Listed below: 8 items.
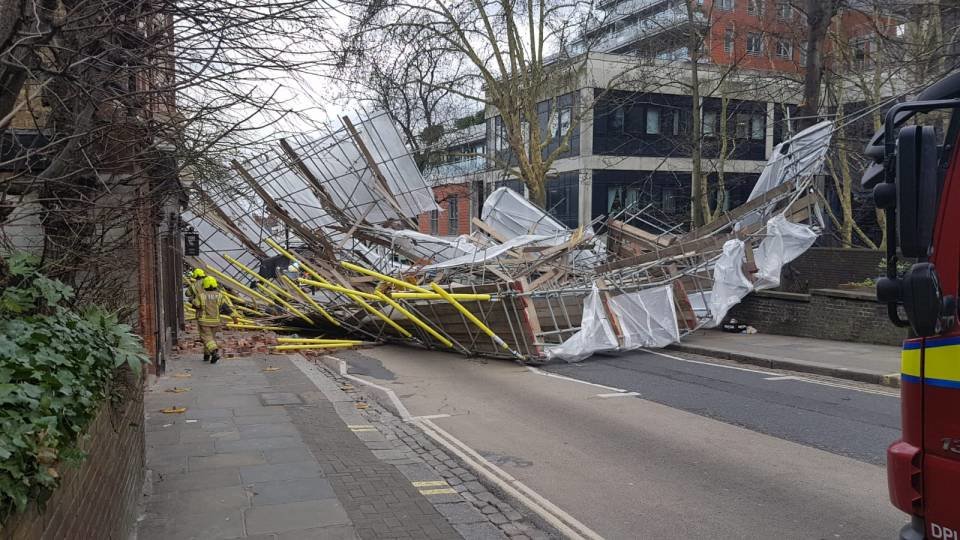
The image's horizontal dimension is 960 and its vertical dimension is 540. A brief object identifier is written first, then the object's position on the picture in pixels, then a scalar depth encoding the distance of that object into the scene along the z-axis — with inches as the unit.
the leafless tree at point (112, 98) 158.1
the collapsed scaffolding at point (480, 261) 568.7
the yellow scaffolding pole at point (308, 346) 608.4
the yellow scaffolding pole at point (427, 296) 545.3
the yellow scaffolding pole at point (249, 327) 759.1
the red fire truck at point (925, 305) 127.0
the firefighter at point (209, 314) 539.8
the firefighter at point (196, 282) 582.2
